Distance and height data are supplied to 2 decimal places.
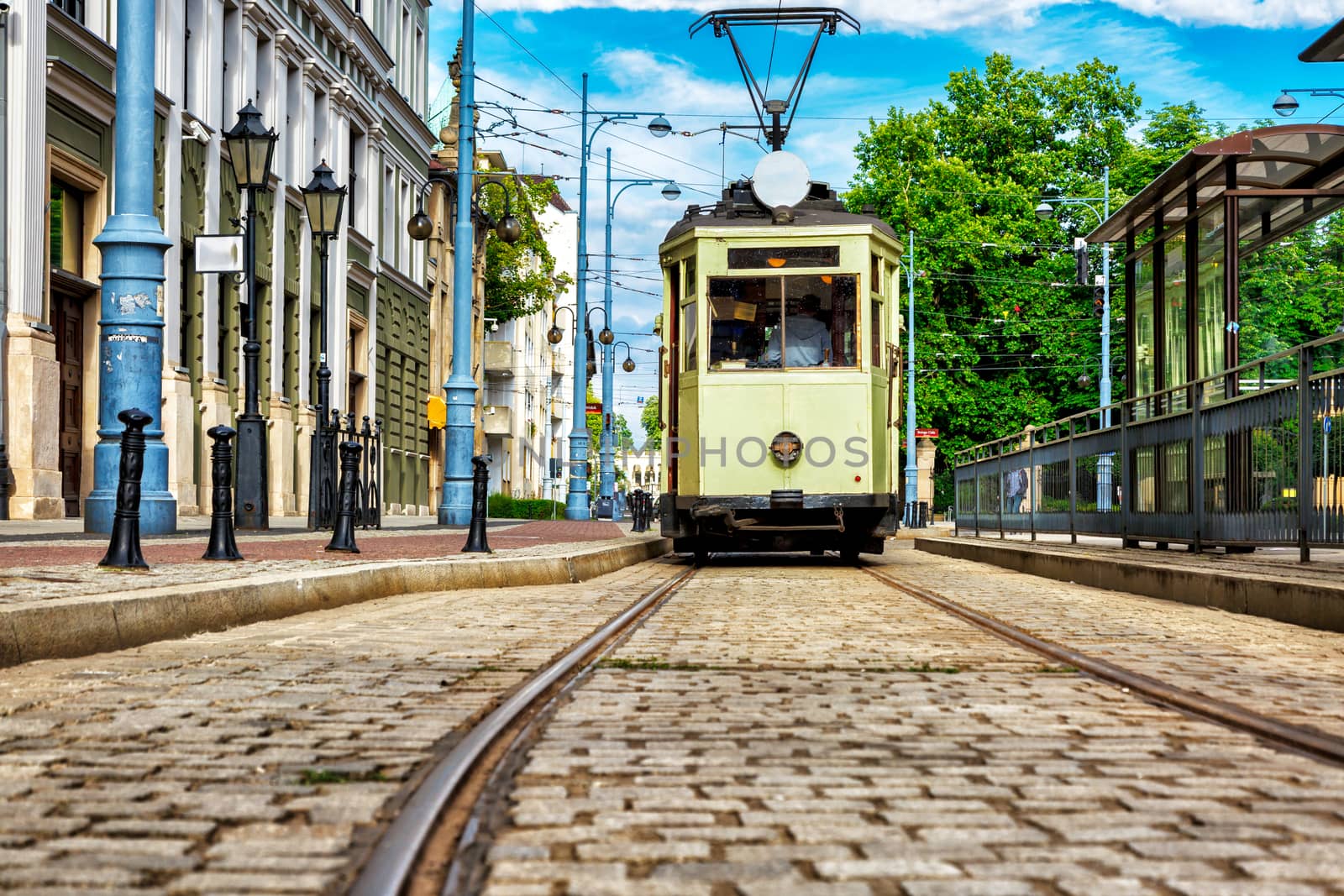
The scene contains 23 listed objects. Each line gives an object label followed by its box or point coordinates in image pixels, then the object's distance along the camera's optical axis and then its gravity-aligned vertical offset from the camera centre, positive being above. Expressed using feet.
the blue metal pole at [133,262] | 43.04 +6.31
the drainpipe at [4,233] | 60.34 +10.00
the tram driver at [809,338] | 51.83 +5.12
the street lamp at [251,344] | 55.67 +5.53
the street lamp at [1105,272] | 134.72 +19.35
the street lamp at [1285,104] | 109.81 +26.79
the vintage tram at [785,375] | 51.55 +3.94
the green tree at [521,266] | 174.29 +27.91
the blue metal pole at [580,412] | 121.29 +6.67
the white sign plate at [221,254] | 44.50 +6.76
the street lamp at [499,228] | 83.61 +14.06
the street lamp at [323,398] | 63.31 +4.05
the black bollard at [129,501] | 28.91 -0.03
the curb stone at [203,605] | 21.27 -1.75
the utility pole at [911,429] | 148.09 +6.64
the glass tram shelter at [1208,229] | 44.11 +8.07
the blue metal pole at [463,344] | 77.46 +7.56
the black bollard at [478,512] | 47.65 -0.37
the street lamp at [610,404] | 146.41 +8.78
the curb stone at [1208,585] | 28.66 -1.87
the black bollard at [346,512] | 42.40 -0.33
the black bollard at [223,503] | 34.58 -0.07
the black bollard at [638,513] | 91.51 -0.76
